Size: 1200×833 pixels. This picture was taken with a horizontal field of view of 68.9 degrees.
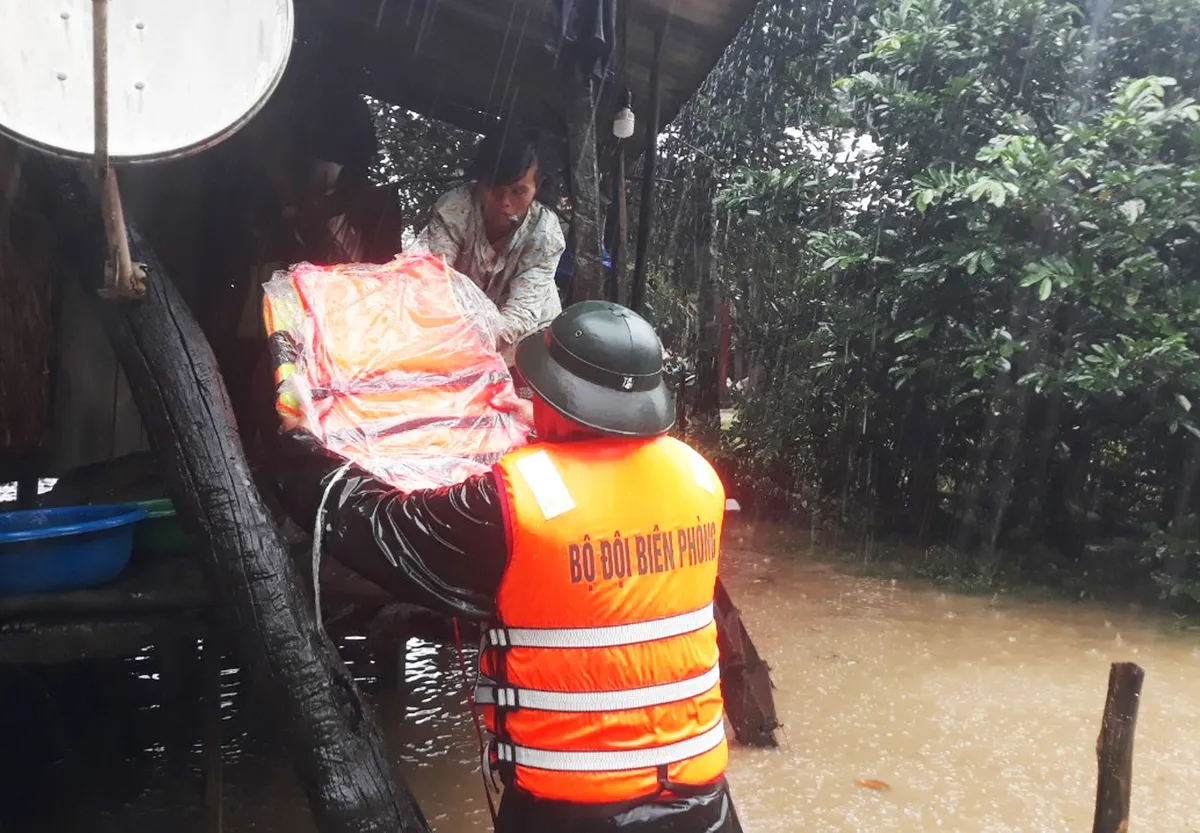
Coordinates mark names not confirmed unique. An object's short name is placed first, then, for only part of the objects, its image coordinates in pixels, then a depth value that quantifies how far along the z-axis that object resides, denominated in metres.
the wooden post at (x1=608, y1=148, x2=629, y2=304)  5.48
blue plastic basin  2.69
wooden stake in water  2.80
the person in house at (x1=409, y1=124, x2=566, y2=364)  4.09
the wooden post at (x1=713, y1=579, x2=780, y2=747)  4.86
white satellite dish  1.95
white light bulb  5.37
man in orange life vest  1.91
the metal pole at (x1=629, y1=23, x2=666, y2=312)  5.37
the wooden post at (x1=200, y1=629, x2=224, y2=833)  3.34
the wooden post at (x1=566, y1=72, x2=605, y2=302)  4.55
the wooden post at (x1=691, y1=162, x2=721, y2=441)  11.73
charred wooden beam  2.42
